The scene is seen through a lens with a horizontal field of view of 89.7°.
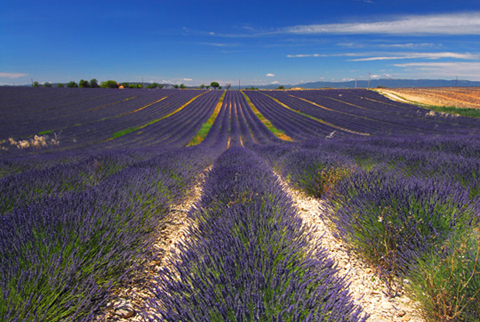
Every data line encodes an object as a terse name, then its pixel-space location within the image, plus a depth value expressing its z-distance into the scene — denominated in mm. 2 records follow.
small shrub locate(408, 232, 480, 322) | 1548
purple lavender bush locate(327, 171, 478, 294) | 2240
